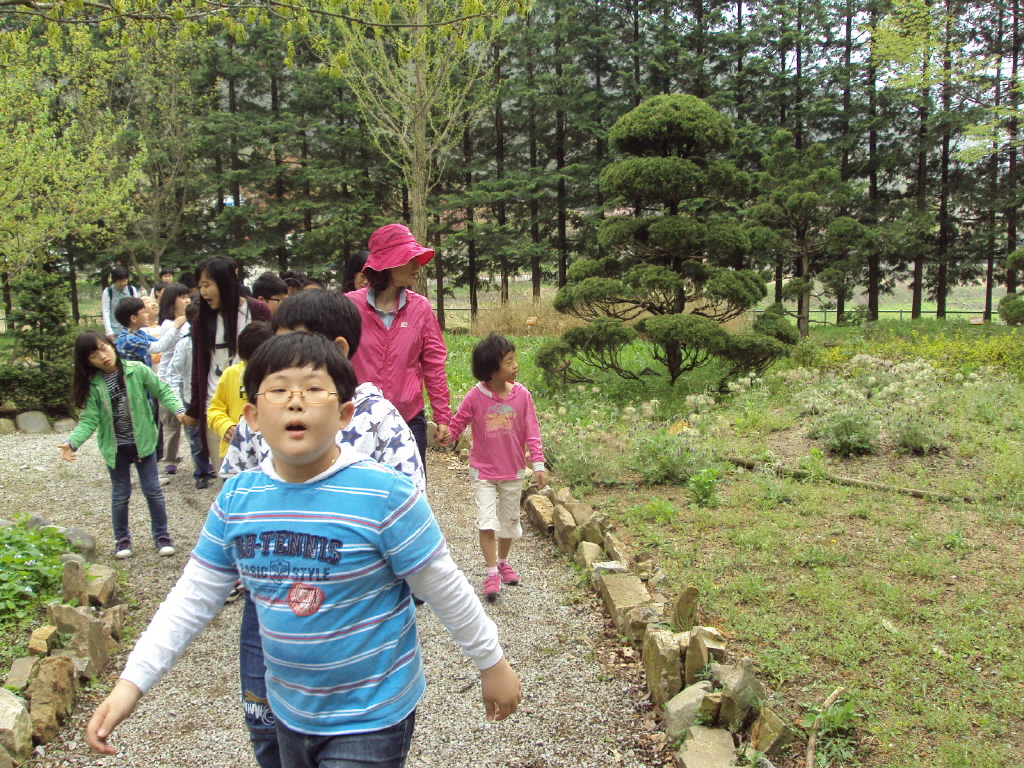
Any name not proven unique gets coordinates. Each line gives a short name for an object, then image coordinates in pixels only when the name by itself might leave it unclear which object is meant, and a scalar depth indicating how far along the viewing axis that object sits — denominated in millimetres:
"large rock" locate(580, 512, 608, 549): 4915
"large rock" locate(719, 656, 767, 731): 2924
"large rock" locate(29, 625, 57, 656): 3469
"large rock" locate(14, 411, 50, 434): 9648
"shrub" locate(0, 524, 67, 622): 3904
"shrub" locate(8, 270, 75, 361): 9945
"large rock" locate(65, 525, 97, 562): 4758
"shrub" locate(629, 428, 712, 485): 6211
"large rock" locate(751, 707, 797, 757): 2773
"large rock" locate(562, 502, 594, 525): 5137
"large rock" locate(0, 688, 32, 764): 2834
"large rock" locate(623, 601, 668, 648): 3695
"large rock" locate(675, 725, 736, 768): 2715
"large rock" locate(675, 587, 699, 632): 3549
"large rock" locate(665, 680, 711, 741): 2982
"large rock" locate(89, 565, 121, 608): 4117
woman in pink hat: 3908
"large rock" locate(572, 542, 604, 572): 4645
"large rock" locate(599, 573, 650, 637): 3910
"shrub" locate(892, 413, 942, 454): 6508
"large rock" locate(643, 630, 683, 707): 3236
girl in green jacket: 4914
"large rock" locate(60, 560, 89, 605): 3988
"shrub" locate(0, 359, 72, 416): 9844
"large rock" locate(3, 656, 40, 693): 3164
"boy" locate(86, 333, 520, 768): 1702
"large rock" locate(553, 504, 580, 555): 5004
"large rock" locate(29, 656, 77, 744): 3037
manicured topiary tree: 9148
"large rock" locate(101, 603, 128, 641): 3807
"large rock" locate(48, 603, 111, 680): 3490
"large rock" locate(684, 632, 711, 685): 3195
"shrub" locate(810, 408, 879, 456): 6594
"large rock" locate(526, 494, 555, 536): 5449
